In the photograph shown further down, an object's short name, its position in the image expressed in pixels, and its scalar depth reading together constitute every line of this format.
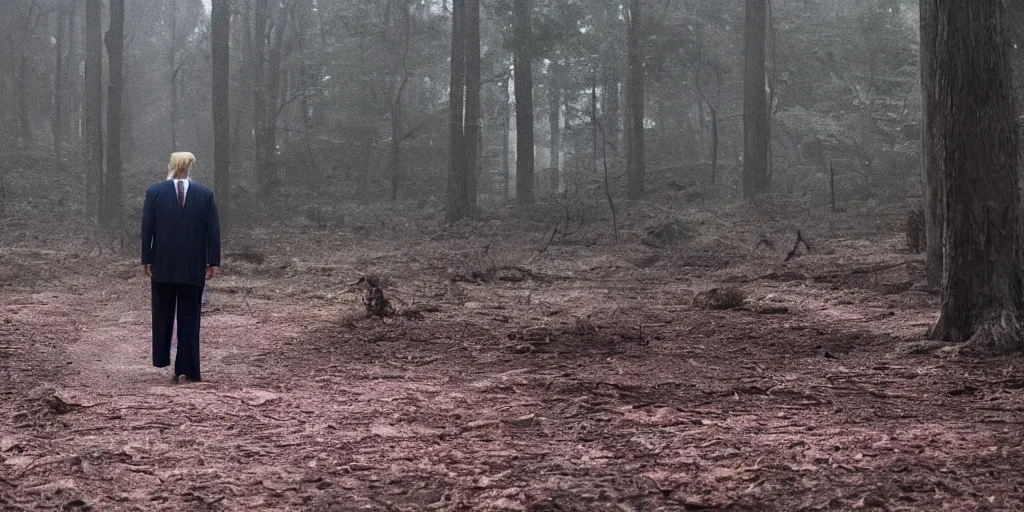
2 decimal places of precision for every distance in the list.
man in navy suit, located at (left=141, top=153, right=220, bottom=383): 7.04
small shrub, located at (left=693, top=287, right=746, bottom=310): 11.07
